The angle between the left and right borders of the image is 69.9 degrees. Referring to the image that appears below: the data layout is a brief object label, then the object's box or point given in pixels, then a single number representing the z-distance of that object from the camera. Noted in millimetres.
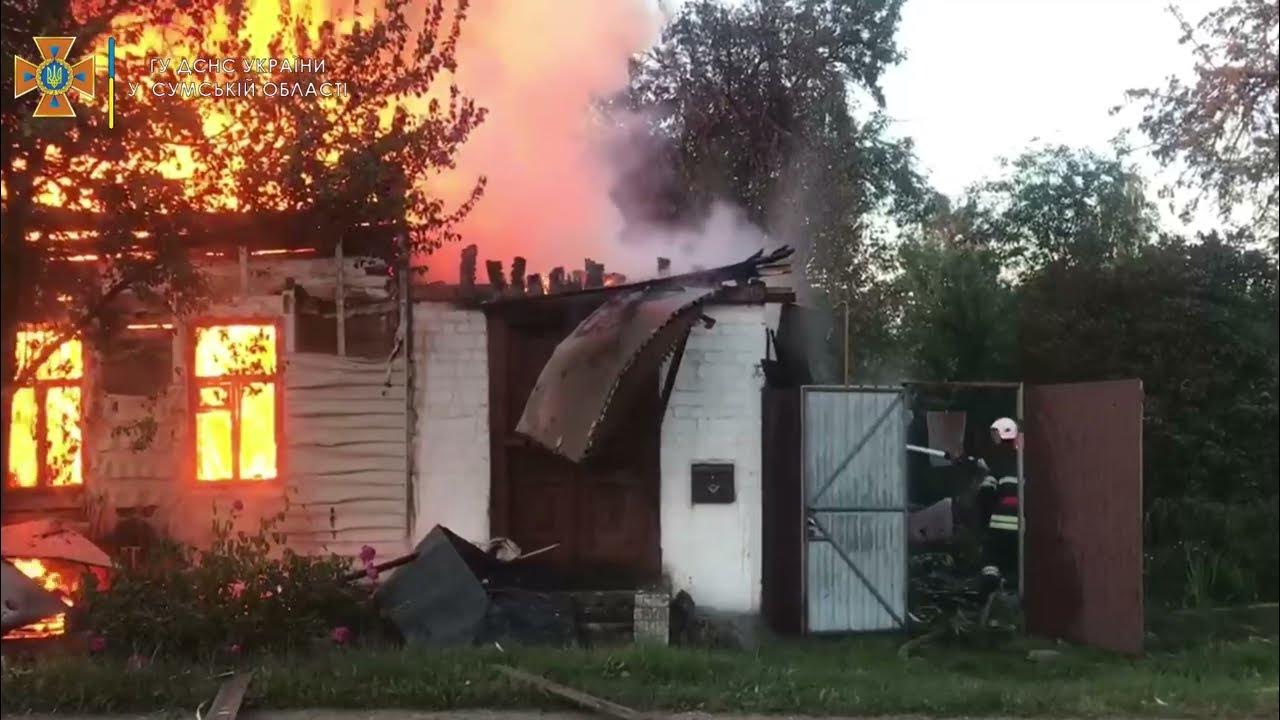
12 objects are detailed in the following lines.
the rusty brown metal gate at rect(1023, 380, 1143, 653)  6871
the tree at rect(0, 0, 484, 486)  5000
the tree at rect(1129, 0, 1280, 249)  9008
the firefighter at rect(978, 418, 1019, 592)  7980
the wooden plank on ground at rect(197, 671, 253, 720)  5012
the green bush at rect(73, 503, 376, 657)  5680
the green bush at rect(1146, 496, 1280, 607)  8492
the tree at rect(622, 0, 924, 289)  9750
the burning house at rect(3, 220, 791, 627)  7160
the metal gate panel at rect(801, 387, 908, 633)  7453
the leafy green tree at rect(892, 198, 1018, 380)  9719
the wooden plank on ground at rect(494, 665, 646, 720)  5180
